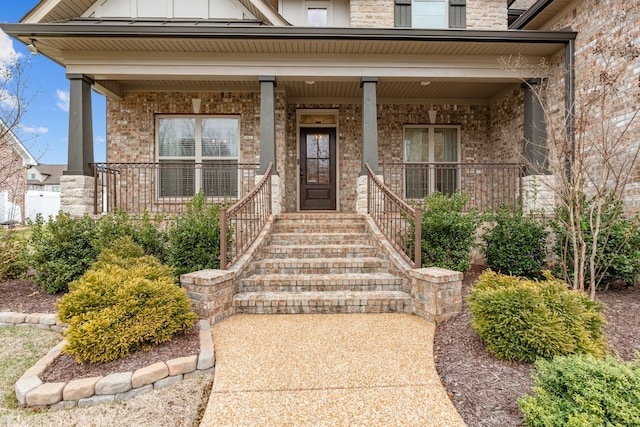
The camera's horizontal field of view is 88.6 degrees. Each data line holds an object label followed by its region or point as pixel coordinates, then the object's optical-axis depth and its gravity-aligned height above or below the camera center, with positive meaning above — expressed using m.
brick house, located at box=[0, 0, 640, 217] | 5.93 +2.72
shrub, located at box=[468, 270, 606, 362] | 2.49 -0.88
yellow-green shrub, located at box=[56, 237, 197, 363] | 2.58 -0.86
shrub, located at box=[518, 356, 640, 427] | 1.64 -0.98
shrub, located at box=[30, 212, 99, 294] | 4.55 -0.55
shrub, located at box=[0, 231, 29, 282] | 5.09 -0.72
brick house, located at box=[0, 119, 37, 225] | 14.27 +1.22
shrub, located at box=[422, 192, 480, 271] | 4.70 -0.41
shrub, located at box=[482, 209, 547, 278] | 4.98 -0.54
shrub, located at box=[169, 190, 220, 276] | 4.46 -0.46
